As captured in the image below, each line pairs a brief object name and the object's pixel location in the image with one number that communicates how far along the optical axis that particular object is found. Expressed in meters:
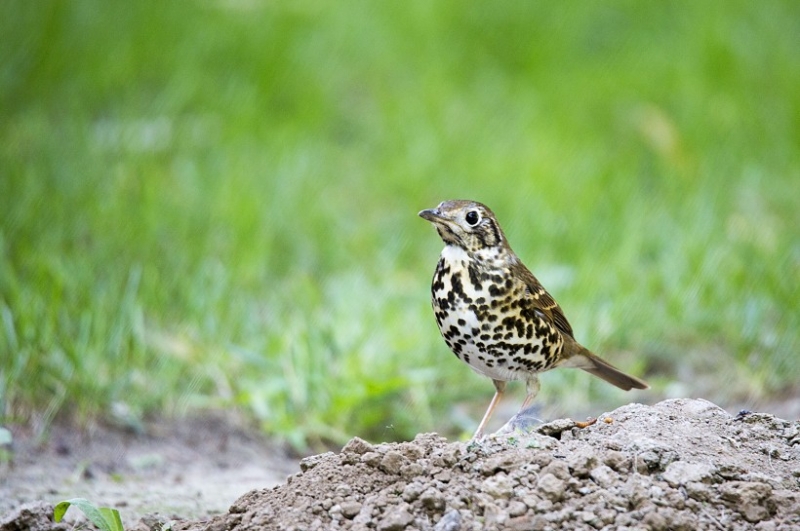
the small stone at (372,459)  6.16
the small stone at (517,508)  5.61
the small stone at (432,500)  5.73
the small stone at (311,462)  6.51
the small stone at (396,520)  5.61
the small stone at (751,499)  5.72
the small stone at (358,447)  6.33
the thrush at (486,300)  7.42
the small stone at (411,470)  6.02
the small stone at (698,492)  5.80
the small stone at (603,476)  5.80
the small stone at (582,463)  5.86
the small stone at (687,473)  5.87
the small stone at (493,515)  5.57
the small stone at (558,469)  5.81
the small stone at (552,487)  5.69
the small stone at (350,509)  5.86
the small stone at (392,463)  6.11
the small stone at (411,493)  5.80
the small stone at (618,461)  5.96
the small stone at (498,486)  5.74
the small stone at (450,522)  5.57
